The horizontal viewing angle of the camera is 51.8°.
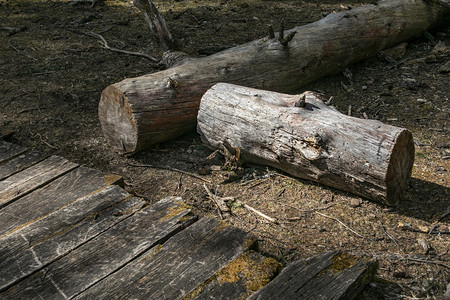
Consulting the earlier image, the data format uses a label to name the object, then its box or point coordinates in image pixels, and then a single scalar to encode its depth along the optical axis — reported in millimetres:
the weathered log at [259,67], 4723
